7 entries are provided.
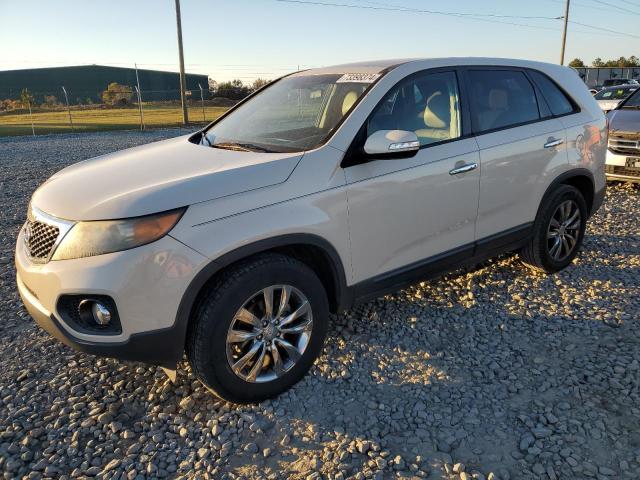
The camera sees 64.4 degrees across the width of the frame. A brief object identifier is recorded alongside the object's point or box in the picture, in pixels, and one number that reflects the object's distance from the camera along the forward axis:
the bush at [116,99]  35.97
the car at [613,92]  16.30
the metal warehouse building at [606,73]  46.84
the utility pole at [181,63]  23.03
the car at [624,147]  7.25
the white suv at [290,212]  2.38
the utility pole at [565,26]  38.66
